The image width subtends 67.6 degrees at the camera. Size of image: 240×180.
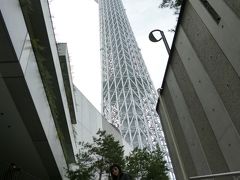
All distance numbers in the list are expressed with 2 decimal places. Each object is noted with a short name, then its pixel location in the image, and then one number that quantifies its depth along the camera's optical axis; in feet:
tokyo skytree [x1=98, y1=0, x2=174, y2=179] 90.10
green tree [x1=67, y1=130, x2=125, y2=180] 22.46
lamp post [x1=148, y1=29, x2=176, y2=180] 15.14
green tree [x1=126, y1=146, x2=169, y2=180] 24.10
